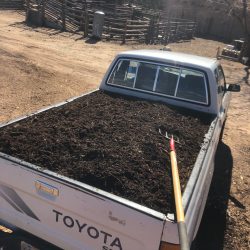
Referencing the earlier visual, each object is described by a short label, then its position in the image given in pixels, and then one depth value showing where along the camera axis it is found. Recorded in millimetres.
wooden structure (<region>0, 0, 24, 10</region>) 19996
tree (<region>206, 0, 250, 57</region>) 16043
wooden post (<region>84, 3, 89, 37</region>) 15994
